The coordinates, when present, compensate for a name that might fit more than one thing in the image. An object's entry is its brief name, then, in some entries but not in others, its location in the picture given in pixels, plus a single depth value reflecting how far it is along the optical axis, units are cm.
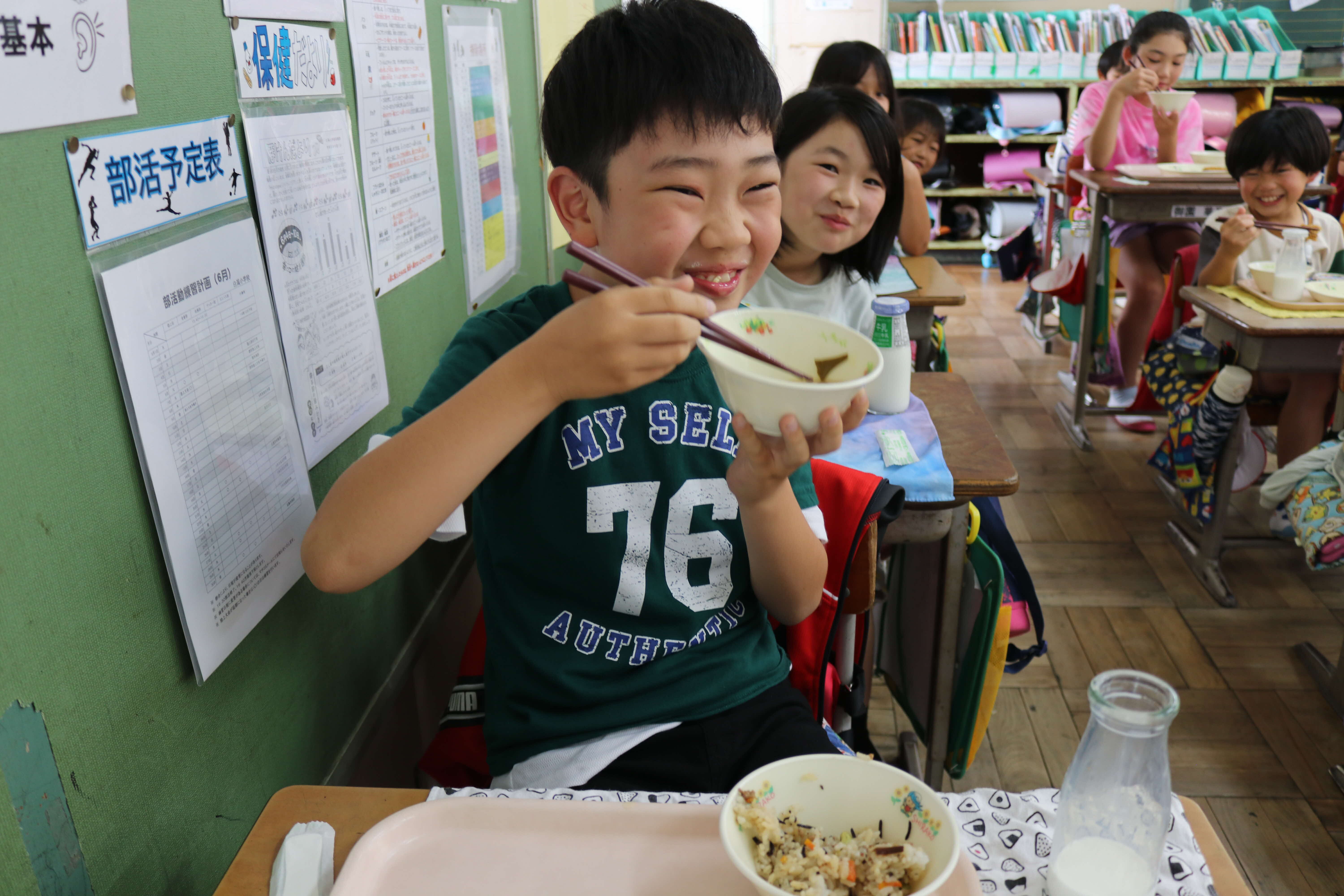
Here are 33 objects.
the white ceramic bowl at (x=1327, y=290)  252
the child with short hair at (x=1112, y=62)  452
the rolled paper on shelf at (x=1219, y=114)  587
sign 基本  62
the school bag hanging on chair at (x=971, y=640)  160
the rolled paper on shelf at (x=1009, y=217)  630
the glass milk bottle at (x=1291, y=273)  252
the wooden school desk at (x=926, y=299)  241
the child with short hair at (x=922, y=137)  359
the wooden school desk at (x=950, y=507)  146
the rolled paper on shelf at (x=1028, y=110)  613
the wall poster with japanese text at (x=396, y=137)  121
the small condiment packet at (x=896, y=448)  151
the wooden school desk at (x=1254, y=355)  229
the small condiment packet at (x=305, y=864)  68
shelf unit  596
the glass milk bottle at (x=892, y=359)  168
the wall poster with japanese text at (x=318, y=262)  97
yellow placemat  244
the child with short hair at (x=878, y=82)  318
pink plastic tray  67
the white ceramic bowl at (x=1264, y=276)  258
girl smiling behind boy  194
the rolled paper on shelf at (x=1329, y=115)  577
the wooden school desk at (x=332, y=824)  68
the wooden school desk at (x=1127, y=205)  344
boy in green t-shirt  96
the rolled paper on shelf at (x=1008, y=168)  630
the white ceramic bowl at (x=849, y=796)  65
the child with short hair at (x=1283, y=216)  280
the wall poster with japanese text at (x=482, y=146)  164
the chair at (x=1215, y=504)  265
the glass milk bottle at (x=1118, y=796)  64
